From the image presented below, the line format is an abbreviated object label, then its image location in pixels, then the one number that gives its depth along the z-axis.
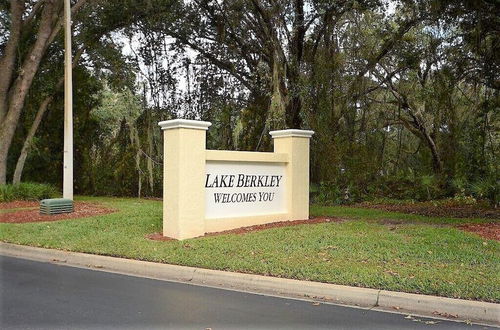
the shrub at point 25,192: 16.84
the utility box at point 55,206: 13.14
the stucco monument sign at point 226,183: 9.66
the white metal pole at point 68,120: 14.61
